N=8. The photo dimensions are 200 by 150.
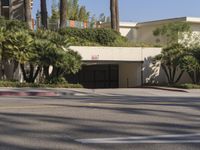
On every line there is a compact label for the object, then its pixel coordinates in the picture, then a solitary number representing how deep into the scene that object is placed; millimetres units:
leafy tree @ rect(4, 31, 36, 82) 31172
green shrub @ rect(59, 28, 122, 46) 39562
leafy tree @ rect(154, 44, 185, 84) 38241
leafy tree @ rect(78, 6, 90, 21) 74088
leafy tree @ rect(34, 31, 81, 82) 31625
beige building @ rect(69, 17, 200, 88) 38000
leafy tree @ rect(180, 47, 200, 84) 37250
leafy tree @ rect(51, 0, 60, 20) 71112
